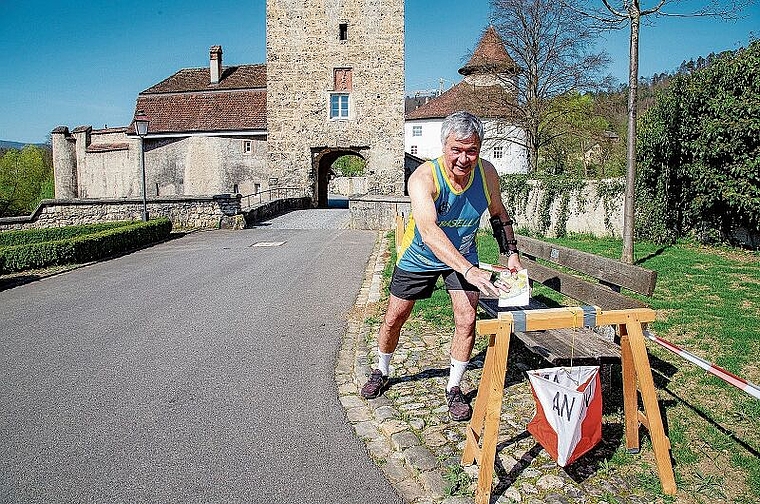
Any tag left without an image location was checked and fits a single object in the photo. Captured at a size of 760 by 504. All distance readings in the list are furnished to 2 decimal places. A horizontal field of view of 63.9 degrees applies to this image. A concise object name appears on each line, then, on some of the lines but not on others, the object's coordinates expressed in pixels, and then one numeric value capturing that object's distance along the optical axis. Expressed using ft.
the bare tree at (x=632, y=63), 35.70
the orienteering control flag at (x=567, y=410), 10.66
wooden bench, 13.85
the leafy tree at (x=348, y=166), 223.51
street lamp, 63.62
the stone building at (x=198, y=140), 114.01
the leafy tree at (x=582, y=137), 91.35
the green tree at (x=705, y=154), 42.91
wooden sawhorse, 10.71
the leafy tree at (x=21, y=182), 211.37
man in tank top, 12.37
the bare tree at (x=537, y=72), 86.12
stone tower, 108.27
